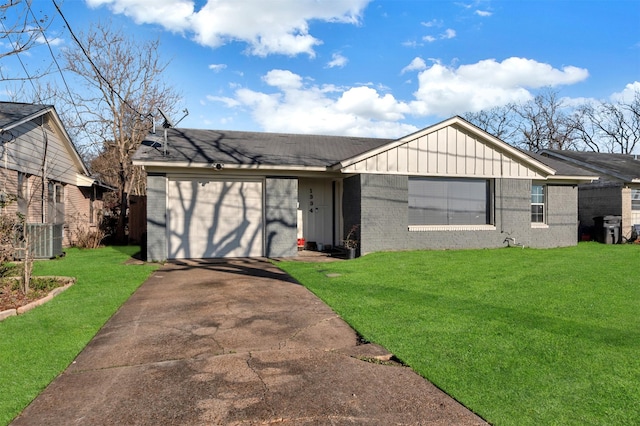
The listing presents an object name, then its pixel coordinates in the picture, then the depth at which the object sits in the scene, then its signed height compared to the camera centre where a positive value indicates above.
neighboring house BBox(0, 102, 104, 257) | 11.65 +1.18
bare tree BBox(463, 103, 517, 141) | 46.25 +10.00
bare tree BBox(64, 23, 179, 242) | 20.41 +5.09
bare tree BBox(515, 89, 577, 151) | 42.59 +8.00
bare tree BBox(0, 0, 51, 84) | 7.85 +3.63
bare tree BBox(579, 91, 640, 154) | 42.44 +8.03
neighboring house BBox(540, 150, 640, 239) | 17.17 +0.66
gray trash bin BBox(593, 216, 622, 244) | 16.25 -0.77
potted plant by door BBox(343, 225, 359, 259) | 12.03 -0.98
